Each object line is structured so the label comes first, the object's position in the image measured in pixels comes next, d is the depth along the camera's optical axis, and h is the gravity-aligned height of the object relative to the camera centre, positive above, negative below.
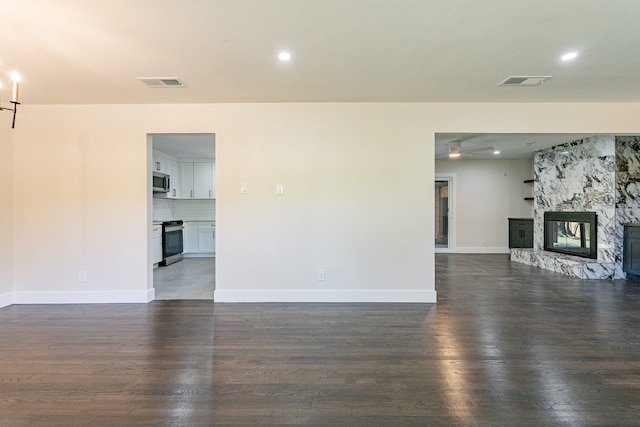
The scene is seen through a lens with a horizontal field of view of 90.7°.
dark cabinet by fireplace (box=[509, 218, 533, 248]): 7.37 -0.46
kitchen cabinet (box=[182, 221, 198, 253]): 7.38 -0.52
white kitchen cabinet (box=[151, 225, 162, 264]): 5.99 -0.55
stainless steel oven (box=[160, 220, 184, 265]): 6.30 -0.55
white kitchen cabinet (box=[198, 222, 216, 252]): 7.47 -0.53
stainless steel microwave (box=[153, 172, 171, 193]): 6.12 +0.65
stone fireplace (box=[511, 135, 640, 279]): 5.14 +0.22
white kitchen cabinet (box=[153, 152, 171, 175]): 6.25 +1.06
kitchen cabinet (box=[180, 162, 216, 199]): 7.43 +0.82
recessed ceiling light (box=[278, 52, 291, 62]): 2.54 +1.30
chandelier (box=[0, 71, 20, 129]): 2.16 +0.83
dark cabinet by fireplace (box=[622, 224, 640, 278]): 4.88 -0.60
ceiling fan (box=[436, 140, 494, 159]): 5.90 +1.30
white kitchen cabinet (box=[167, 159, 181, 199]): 6.94 +0.82
